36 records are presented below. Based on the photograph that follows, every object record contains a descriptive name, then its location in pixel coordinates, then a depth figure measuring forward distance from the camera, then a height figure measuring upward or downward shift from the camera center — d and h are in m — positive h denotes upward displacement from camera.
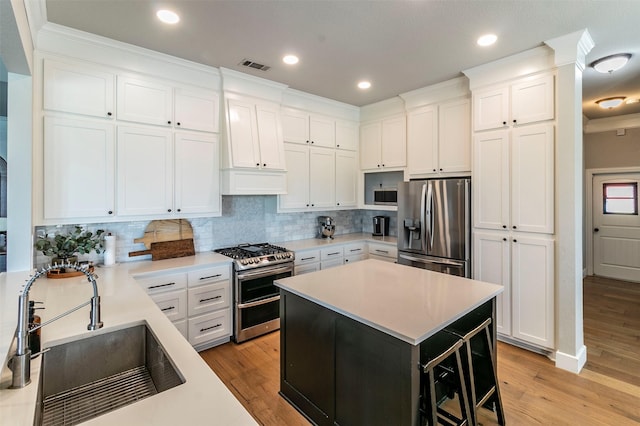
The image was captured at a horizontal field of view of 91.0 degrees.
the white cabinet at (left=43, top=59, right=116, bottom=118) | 2.41 +1.01
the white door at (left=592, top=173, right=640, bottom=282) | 5.33 -0.24
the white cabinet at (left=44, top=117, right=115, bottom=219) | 2.43 +0.38
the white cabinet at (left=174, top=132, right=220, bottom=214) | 3.06 +0.42
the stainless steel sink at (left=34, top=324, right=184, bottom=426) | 1.25 -0.72
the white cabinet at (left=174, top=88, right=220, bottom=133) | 3.05 +1.06
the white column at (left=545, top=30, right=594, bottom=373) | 2.63 +0.10
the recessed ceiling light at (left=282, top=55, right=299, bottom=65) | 2.94 +1.48
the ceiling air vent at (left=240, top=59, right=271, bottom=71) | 3.04 +1.49
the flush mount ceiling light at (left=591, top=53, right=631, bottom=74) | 2.95 +1.43
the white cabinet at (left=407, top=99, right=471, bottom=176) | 3.51 +0.89
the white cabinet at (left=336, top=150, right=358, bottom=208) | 4.53 +0.52
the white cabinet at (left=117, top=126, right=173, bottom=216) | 2.75 +0.40
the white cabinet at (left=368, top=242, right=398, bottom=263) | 4.13 -0.52
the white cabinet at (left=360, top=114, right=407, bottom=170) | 4.19 +0.98
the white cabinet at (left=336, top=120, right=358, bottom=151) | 4.50 +1.15
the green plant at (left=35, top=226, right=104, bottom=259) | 2.40 -0.23
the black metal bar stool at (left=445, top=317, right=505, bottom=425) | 1.84 -0.99
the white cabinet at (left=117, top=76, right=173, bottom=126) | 2.74 +1.03
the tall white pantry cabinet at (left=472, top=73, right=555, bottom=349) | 2.83 +0.11
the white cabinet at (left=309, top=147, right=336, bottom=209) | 4.22 +0.51
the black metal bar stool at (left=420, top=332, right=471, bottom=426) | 1.52 -0.89
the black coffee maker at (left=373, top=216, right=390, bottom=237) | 4.79 -0.19
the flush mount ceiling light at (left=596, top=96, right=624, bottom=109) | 4.14 +1.47
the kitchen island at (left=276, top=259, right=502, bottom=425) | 1.55 -0.68
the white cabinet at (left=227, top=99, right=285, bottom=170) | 3.35 +0.88
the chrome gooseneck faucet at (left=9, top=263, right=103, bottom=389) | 1.00 -0.44
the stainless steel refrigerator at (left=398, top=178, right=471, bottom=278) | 3.34 -0.13
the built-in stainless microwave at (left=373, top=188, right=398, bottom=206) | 4.39 +0.25
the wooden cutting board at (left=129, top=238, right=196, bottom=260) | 3.09 -0.36
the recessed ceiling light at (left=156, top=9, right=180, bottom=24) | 2.22 +1.43
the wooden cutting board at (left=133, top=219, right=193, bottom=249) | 3.10 -0.17
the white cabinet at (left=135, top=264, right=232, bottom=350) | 2.75 -0.80
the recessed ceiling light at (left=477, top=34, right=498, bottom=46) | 2.57 +1.45
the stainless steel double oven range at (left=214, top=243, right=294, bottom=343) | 3.15 -0.76
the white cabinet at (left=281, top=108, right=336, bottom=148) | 3.94 +1.13
